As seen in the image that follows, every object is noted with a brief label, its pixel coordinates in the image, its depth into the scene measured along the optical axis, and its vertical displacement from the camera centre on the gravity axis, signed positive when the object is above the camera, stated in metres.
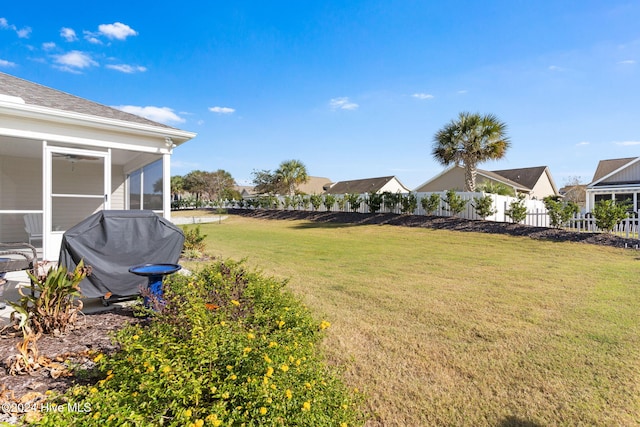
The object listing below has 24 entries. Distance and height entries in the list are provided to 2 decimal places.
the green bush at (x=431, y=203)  16.62 +0.40
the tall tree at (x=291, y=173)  39.09 +4.61
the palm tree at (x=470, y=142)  16.89 +3.80
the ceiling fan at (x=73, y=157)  6.73 +1.15
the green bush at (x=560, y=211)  11.77 +0.01
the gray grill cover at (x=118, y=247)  4.15 -0.54
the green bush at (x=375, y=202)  19.85 +0.52
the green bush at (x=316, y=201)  24.73 +0.69
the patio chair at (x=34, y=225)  7.04 -0.38
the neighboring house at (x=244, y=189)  76.65 +5.10
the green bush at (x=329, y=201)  23.30 +0.66
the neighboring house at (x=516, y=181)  28.83 +2.89
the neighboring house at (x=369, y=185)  42.56 +3.61
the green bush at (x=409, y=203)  17.88 +0.42
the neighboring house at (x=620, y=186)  20.59 +1.73
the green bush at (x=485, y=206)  14.49 +0.22
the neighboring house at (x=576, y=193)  34.26 +2.05
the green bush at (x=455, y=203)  15.53 +0.38
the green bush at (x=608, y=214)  10.49 -0.09
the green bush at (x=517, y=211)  13.27 +0.00
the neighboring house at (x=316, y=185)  53.88 +4.38
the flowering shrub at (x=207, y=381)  1.75 -1.08
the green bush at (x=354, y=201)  21.37 +0.62
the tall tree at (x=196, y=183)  61.09 +5.16
